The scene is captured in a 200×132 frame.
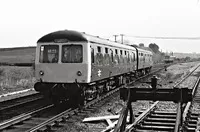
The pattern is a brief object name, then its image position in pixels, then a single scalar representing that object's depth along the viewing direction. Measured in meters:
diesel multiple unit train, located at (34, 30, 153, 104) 11.74
